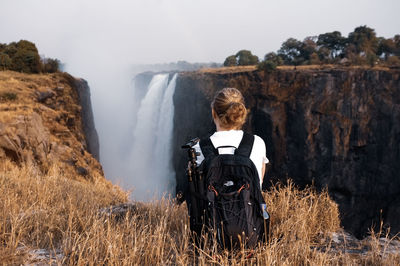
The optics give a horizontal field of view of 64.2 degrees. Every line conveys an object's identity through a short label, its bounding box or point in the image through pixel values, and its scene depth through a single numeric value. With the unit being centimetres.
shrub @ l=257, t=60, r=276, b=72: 2800
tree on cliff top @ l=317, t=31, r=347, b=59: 3994
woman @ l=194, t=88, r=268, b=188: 261
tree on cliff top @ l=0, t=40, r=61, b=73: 1794
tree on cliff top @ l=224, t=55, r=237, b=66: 4247
